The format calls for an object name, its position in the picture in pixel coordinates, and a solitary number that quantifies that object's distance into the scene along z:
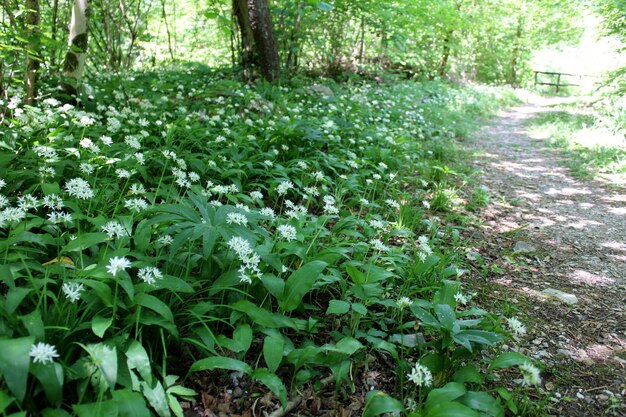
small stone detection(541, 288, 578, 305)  2.94
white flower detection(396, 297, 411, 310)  2.15
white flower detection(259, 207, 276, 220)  2.72
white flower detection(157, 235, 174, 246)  2.08
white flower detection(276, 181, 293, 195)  2.80
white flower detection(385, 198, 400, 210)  3.34
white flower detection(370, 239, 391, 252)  2.59
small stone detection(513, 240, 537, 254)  3.66
